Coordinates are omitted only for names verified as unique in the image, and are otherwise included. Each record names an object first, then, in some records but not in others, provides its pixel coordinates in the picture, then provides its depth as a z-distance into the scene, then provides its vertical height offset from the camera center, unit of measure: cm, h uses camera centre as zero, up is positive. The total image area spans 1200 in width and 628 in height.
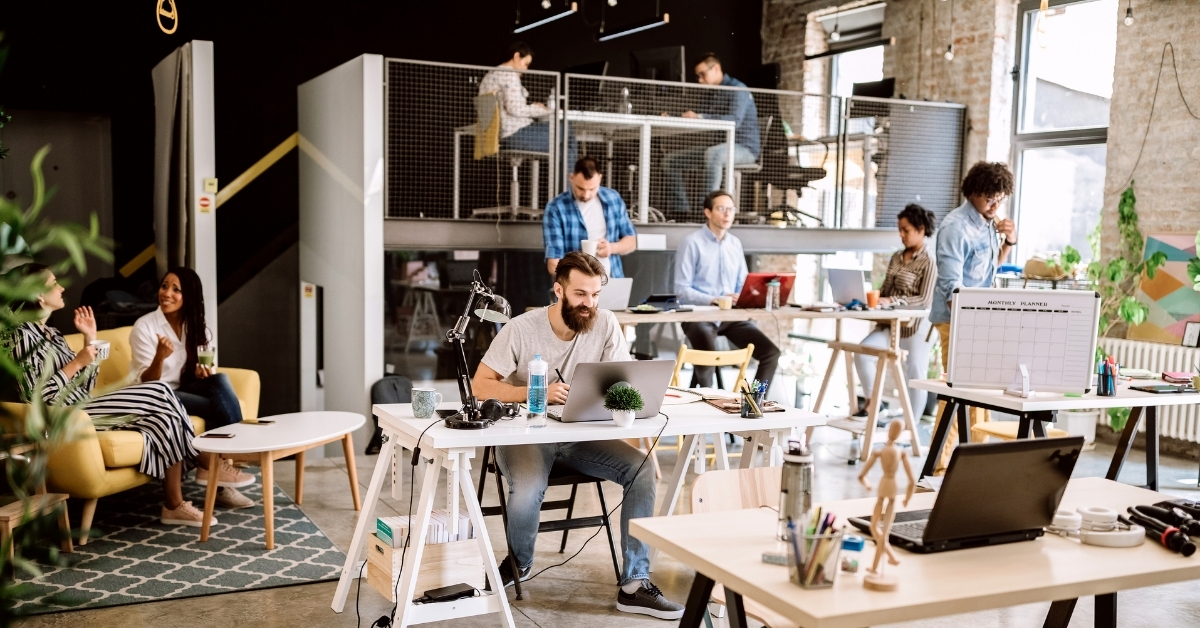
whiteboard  430 -45
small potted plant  361 -63
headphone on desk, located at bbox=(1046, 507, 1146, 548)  240 -69
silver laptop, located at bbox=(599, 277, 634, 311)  641 -46
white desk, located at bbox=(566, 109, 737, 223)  762 +69
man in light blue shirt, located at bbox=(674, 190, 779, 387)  700 -37
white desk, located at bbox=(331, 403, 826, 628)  339 -76
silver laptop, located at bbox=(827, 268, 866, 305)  698 -42
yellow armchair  461 -116
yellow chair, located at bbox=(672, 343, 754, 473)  587 -77
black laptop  223 -59
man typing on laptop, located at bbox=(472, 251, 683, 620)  385 -68
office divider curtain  682 +35
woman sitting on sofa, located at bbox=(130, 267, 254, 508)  545 -77
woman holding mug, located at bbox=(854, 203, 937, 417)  688 -48
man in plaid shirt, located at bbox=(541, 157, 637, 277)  675 -3
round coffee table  471 -107
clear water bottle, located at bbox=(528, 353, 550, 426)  374 -61
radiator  692 -89
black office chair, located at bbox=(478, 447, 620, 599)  394 -113
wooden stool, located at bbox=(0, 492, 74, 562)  401 -120
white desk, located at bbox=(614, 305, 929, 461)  635 -77
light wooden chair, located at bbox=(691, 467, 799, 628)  286 -74
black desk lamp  353 -42
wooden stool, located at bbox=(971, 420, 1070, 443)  522 -102
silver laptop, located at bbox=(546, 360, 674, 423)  363 -58
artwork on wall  713 -44
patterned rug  412 -149
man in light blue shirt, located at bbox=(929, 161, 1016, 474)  606 -8
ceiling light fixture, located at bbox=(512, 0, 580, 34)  921 +179
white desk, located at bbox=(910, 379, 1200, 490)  427 -75
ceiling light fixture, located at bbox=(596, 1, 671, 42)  910 +169
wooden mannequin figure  206 -57
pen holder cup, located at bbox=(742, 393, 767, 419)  386 -69
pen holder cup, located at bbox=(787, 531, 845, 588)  201 -64
